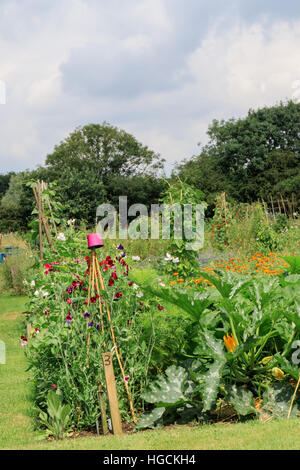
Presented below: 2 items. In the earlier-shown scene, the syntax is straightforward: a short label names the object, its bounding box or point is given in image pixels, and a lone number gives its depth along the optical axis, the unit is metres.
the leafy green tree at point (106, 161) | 33.59
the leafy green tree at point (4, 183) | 63.84
